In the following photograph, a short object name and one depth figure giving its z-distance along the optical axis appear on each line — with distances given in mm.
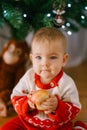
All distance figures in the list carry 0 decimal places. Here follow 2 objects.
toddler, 1004
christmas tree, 1209
